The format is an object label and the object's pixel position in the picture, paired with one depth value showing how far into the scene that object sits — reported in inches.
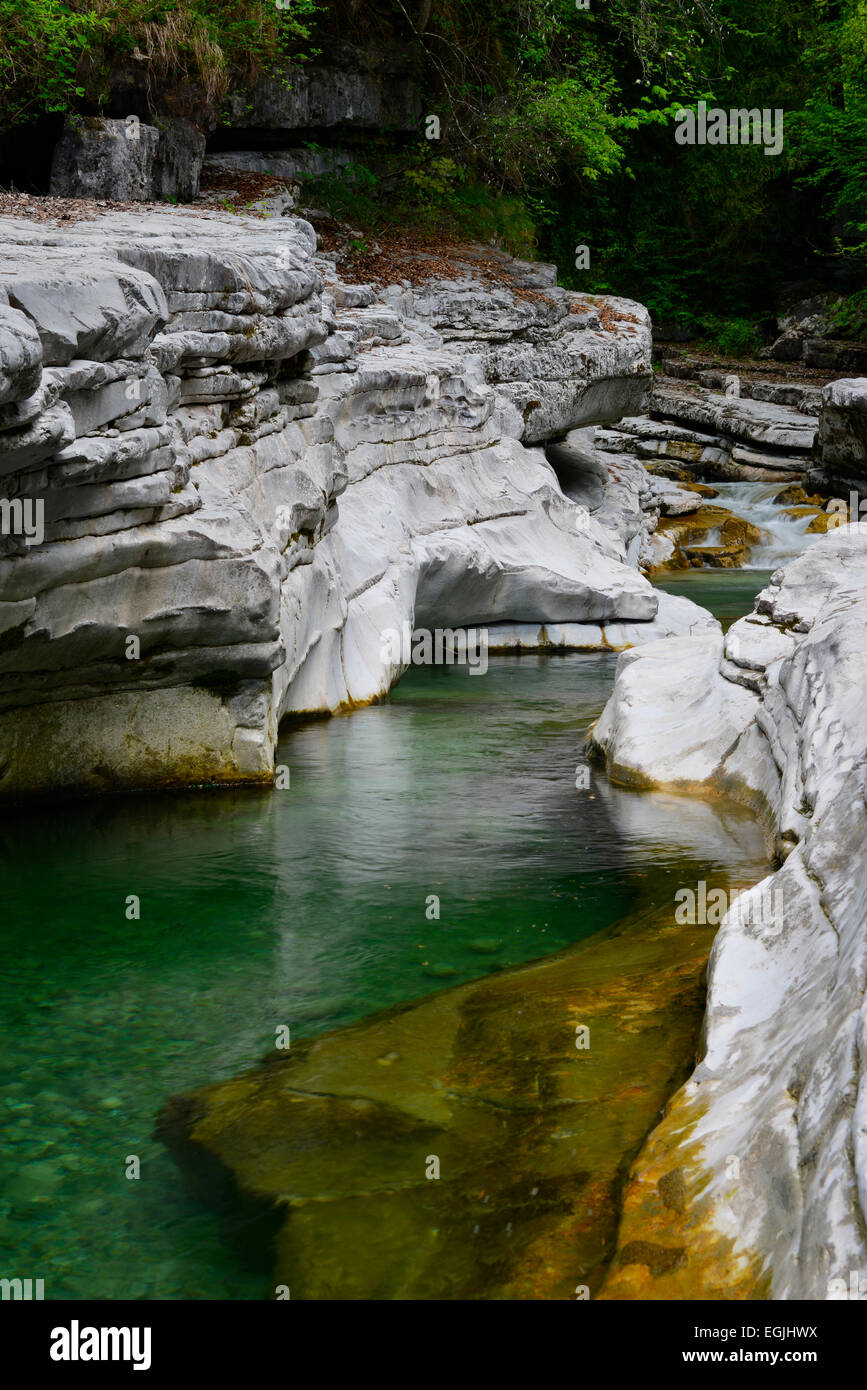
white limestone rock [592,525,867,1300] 131.1
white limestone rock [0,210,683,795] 295.6
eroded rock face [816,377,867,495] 848.9
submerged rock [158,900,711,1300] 157.1
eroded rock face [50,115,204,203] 559.8
